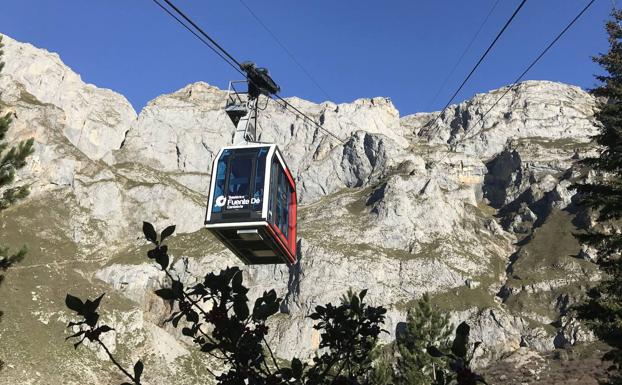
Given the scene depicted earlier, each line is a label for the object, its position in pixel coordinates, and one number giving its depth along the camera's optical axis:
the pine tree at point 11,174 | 21.91
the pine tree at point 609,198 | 19.83
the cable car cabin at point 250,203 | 15.67
